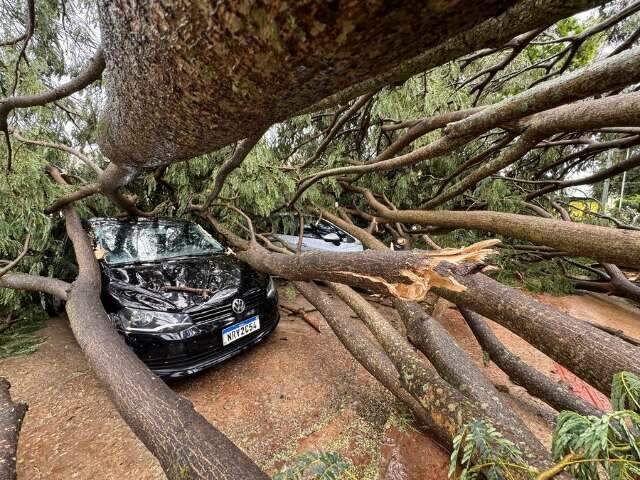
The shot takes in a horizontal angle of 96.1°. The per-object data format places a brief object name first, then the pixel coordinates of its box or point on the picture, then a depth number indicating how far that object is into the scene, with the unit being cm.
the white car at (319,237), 640
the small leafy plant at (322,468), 87
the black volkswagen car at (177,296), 279
